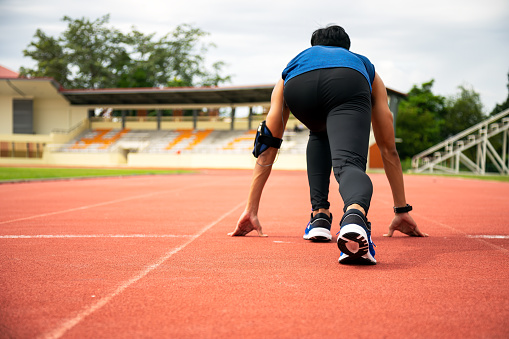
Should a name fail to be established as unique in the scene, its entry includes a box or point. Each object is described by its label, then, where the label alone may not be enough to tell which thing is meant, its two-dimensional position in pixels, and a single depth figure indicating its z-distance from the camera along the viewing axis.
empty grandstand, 46.88
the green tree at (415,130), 63.03
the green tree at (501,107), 64.31
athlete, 3.15
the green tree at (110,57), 66.69
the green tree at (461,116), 69.06
